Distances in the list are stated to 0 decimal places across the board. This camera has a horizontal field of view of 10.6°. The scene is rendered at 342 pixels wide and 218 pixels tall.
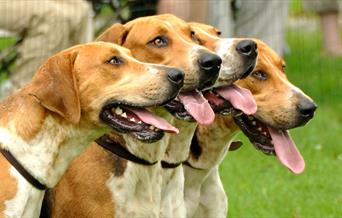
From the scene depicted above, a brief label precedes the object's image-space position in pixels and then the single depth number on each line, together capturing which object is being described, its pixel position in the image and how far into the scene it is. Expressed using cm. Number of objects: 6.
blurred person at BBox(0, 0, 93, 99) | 1722
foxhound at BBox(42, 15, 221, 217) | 1096
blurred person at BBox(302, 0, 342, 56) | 2416
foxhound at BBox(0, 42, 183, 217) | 1023
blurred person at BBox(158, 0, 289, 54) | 2011
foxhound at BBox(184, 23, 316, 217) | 1197
